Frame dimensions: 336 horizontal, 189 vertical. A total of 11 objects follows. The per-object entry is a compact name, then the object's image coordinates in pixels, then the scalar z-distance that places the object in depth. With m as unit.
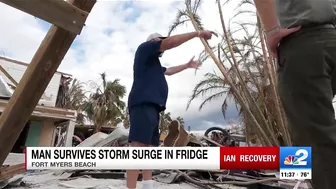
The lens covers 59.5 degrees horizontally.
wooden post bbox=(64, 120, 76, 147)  12.33
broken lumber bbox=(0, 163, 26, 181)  2.99
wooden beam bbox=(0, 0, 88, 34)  1.18
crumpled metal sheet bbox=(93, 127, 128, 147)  4.68
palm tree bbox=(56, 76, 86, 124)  16.67
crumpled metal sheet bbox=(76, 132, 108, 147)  5.01
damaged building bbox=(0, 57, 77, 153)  12.44
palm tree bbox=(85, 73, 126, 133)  27.21
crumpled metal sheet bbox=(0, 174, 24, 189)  2.95
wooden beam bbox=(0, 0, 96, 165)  1.29
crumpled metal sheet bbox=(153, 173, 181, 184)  3.33
